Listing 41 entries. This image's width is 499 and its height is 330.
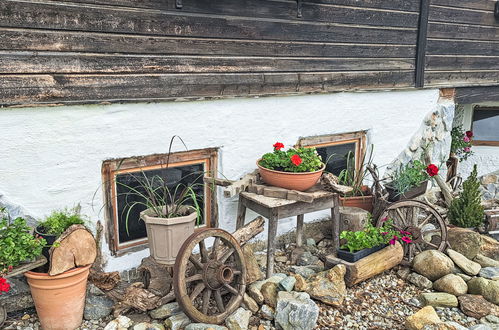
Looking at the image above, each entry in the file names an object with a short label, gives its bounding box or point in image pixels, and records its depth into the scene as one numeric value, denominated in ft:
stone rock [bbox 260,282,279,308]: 11.44
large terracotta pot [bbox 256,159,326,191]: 12.64
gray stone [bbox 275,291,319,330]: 10.55
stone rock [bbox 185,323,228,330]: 10.06
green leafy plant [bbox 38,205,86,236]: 10.17
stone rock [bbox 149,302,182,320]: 10.74
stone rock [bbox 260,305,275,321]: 11.09
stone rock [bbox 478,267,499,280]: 13.32
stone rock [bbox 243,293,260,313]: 11.34
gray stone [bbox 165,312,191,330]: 10.37
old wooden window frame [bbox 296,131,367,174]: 16.02
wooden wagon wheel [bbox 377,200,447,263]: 14.35
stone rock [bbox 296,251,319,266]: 14.20
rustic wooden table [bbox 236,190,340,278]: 12.38
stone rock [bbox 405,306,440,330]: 10.55
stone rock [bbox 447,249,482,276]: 13.43
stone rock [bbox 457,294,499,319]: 11.64
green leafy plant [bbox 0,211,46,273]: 9.34
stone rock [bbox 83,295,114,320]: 10.84
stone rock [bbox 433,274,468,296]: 12.37
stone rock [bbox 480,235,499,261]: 15.15
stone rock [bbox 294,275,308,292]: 11.80
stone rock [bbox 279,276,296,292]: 11.59
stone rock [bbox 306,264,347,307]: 11.75
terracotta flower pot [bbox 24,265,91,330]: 9.90
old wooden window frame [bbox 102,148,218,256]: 12.15
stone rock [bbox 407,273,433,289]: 13.00
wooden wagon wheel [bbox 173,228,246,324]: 10.17
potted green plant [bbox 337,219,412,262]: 12.80
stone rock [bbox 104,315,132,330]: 10.17
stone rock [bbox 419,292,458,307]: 11.99
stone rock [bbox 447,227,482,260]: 14.61
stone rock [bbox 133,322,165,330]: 10.09
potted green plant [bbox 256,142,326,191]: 12.66
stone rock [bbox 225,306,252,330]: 10.57
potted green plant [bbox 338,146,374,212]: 15.75
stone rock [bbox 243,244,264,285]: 12.18
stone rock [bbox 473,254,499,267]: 14.35
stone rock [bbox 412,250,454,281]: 13.12
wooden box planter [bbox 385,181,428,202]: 15.52
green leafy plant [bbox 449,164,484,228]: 16.57
